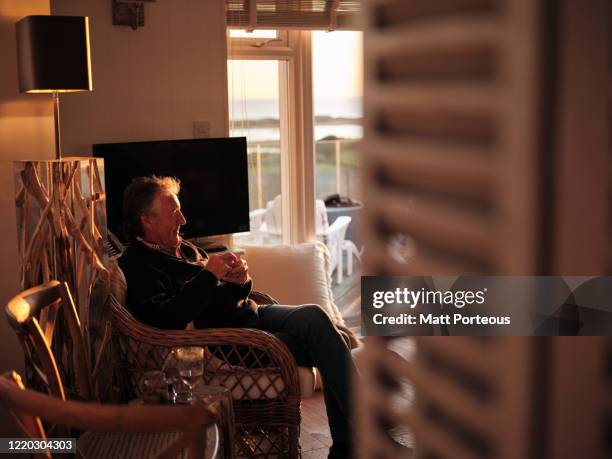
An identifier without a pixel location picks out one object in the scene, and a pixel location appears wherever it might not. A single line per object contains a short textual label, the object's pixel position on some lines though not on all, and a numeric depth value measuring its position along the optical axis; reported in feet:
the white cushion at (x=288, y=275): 13.93
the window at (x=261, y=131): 14.66
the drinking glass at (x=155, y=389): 7.21
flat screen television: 12.39
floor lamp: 8.84
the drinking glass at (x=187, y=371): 7.65
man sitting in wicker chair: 9.32
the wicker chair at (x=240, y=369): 9.07
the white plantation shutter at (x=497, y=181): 1.30
